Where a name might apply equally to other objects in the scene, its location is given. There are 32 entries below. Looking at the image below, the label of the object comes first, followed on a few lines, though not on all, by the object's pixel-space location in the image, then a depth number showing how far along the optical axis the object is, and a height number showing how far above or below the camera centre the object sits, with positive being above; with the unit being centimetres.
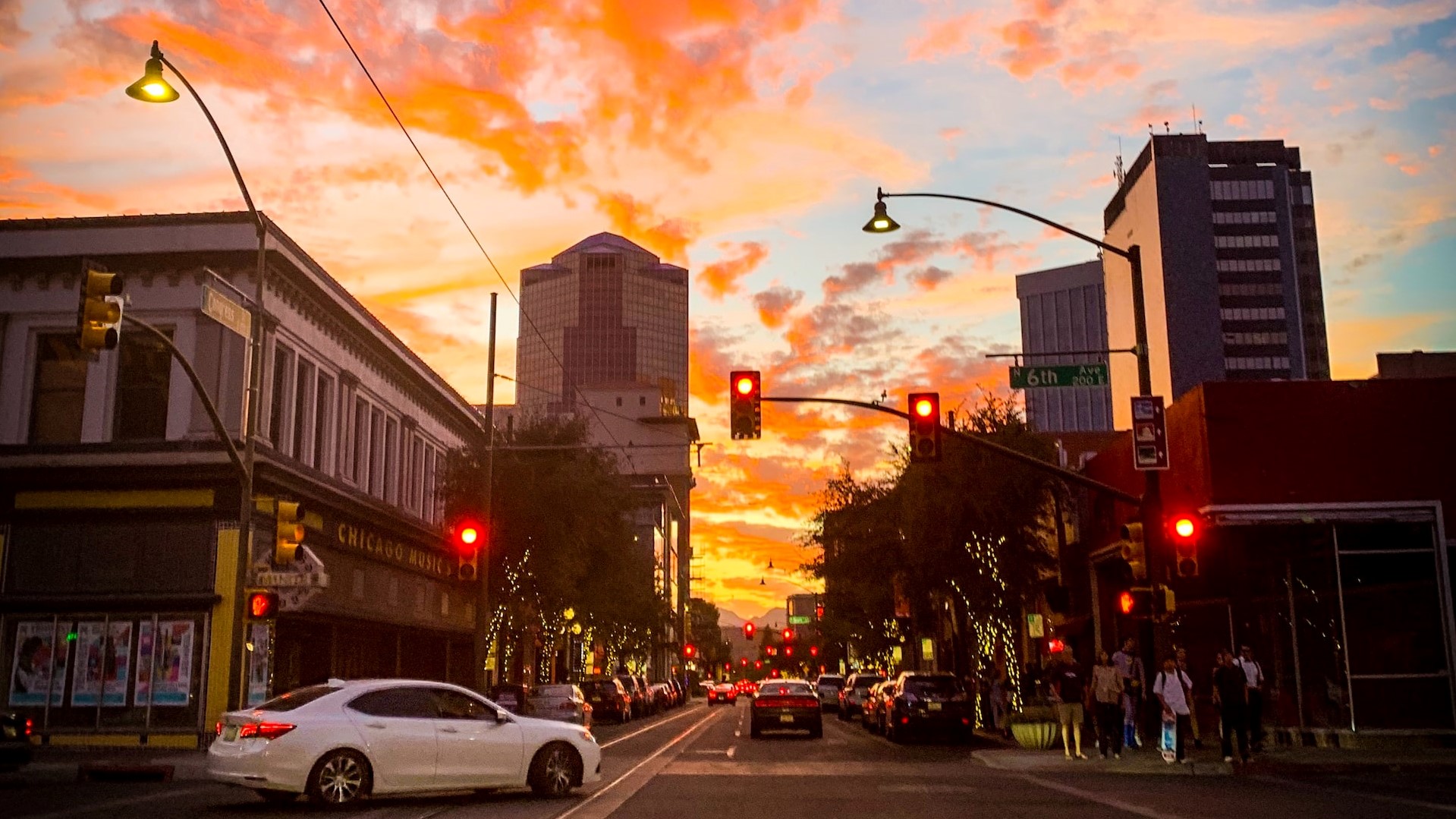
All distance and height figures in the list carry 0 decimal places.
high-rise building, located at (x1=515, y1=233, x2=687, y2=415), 17350 +3598
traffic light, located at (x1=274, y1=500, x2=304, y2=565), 2098 +208
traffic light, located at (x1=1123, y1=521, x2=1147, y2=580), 2081 +161
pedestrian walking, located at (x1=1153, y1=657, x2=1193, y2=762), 2109 -77
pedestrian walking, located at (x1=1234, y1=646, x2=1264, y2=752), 2236 -58
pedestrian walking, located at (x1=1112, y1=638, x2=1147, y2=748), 2466 -55
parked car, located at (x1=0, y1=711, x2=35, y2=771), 1906 -111
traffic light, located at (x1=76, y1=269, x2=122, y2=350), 1608 +432
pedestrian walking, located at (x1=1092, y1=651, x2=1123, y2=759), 2288 -88
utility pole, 3244 +185
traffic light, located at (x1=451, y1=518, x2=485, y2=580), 2717 +233
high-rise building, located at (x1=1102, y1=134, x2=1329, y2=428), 13088 +3899
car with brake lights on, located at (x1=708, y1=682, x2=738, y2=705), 8981 -251
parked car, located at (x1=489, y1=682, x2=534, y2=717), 3112 -92
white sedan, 1439 -98
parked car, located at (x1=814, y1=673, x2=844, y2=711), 6284 -157
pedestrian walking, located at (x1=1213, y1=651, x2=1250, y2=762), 2111 -74
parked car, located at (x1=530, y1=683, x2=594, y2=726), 3159 -112
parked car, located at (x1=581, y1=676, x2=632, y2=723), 4619 -141
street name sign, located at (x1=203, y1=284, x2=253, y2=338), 1922 +525
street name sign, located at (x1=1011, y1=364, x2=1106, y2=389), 2158 +457
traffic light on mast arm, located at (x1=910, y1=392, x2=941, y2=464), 2073 +363
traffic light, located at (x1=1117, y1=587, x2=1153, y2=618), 2089 +80
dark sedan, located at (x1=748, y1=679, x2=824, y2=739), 3456 -142
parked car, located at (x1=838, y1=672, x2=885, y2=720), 4828 -143
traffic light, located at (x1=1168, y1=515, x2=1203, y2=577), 1978 +168
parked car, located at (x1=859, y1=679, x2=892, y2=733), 3769 -154
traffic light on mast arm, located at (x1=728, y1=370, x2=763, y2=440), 2147 +415
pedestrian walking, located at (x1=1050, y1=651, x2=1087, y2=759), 2298 -72
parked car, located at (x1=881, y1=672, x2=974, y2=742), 3144 -125
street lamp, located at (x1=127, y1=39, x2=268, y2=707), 2150 +393
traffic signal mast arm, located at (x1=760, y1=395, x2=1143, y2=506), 2128 +297
